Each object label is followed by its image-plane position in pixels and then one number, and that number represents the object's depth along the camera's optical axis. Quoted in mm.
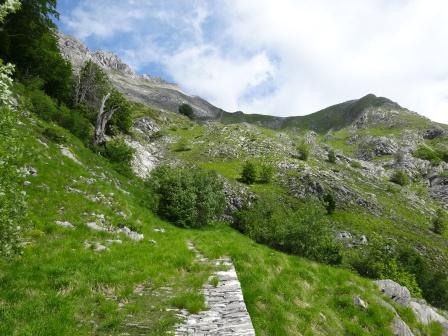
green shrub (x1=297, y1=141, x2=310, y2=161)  86375
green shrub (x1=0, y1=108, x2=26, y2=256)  9516
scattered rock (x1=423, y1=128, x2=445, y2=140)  153500
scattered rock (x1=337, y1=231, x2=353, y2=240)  53278
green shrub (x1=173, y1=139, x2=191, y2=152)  85688
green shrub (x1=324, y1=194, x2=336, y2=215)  61344
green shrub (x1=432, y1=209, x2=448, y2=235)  66375
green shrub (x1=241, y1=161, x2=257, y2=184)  63031
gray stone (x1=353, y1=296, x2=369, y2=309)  17531
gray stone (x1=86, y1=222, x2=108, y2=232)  18750
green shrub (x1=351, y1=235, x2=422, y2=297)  35781
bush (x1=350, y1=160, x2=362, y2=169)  101050
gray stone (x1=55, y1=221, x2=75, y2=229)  17689
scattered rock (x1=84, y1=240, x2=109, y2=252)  16141
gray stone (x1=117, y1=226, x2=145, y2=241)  20219
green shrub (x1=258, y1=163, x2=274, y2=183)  65188
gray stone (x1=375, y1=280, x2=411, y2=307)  20750
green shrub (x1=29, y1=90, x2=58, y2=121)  31734
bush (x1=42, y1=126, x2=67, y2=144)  27547
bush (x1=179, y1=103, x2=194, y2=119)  179975
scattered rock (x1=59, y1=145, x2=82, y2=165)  26494
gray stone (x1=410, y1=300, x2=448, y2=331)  20008
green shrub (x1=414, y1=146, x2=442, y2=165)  125500
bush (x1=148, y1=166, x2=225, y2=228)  31984
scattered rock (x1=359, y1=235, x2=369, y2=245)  52188
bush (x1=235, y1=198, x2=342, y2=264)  30203
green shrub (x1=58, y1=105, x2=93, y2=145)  34431
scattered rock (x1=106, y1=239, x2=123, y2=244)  17838
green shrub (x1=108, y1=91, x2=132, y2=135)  59003
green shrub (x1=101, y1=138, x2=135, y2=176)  35228
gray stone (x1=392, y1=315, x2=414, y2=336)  16709
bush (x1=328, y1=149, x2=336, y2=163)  96788
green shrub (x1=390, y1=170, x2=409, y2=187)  103625
